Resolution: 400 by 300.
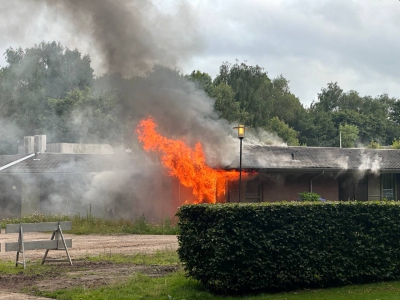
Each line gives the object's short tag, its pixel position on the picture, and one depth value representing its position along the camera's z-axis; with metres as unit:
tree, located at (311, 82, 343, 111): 87.81
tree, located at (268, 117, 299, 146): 63.50
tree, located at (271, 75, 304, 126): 74.25
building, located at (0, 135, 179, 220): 31.55
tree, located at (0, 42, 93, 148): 57.03
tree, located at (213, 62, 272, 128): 60.88
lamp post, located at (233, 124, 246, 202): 24.34
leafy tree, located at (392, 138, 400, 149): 48.69
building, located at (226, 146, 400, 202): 30.14
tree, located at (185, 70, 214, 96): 49.51
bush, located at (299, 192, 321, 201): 30.02
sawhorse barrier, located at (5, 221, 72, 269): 14.55
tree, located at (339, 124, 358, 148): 69.56
